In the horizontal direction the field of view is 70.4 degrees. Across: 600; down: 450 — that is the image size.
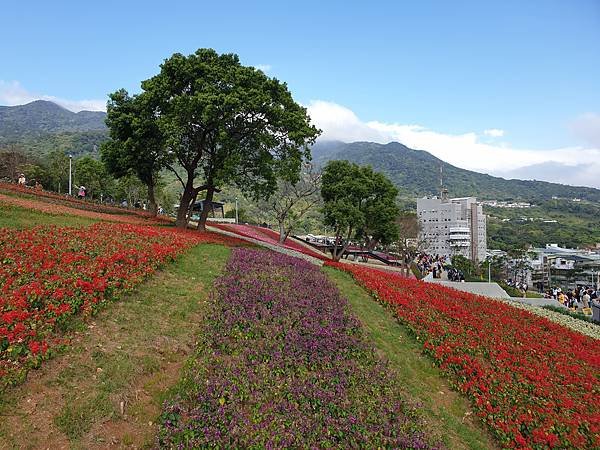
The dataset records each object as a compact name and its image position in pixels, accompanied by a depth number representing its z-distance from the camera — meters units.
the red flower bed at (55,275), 7.32
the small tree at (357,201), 36.38
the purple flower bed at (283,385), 6.69
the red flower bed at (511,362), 9.06
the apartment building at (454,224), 121.69
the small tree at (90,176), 61.56
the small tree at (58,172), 63.56
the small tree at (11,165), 56.22
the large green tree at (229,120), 22.44
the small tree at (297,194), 37.03
